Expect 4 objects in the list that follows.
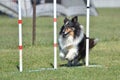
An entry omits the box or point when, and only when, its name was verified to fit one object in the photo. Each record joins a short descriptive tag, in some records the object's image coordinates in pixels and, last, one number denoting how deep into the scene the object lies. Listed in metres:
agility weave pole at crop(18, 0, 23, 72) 17.53
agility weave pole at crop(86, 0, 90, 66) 19.01
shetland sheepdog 18.91
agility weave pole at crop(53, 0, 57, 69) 18.28
